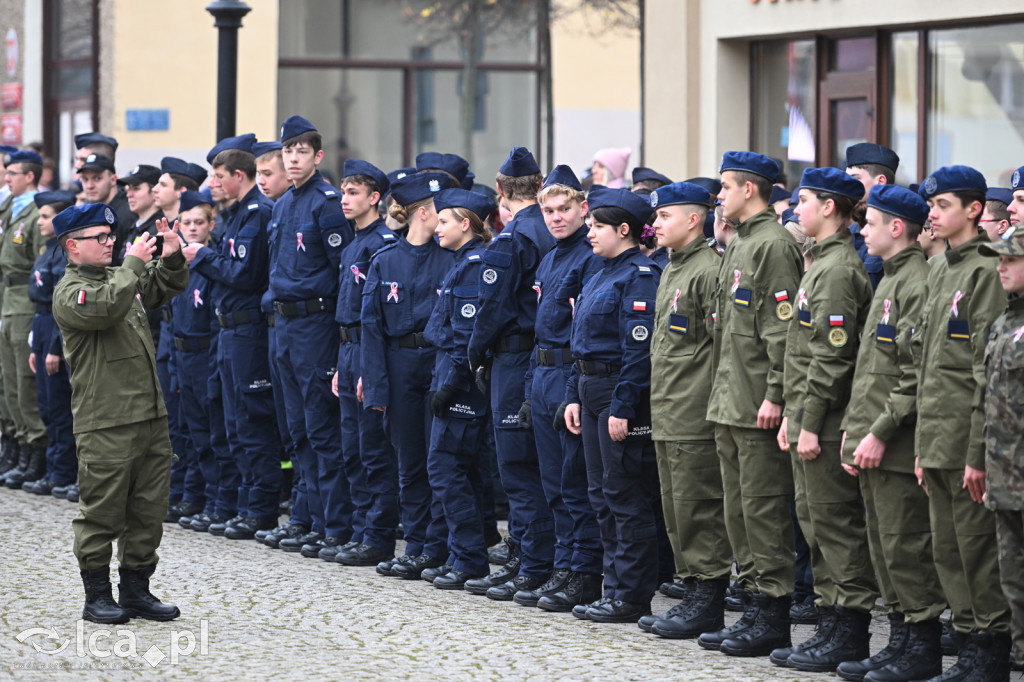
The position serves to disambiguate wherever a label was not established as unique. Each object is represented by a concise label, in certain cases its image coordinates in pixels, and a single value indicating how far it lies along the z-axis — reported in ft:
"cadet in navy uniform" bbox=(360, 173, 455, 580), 56.23
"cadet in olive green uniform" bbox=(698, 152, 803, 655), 44.48
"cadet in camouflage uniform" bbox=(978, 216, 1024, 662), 37.69
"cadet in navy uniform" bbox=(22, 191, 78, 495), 73.15
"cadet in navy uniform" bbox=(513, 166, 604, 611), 50.54
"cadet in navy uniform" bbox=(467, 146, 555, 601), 52.31
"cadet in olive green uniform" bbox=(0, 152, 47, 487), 76.55
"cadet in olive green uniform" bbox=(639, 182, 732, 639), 46.41
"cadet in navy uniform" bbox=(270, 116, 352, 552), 60.37
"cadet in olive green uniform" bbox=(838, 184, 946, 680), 41.05
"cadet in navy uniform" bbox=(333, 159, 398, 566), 58.18
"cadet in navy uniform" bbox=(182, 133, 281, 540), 63.17
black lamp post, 73.57
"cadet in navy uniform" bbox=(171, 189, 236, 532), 65.78
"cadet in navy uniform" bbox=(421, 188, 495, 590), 53.75
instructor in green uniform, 47.18
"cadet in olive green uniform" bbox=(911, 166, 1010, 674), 39.37
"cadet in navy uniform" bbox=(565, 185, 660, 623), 47.93
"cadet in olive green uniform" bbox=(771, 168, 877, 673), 42.66
